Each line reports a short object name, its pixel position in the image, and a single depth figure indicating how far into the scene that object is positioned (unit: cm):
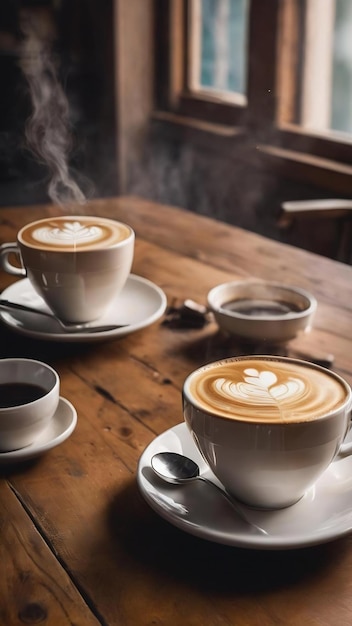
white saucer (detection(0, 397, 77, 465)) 82
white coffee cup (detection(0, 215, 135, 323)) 114
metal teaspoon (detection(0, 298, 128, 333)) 117
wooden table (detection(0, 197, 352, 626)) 63
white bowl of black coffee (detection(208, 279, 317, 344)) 114
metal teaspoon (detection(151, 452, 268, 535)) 74
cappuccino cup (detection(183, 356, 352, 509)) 67
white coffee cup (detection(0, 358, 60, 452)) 82
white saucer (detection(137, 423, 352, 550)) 66
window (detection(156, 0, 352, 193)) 288
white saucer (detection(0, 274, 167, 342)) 114
